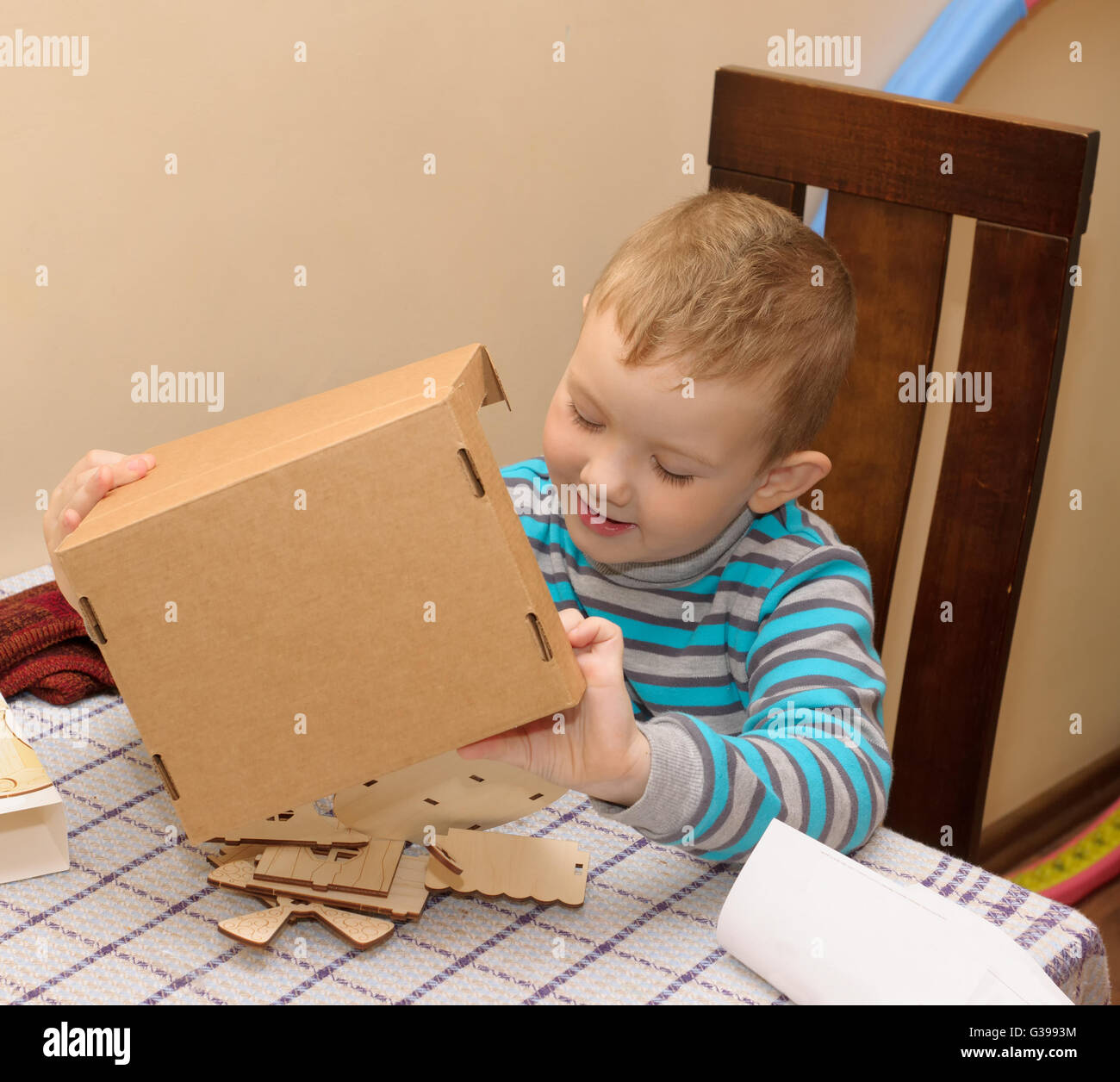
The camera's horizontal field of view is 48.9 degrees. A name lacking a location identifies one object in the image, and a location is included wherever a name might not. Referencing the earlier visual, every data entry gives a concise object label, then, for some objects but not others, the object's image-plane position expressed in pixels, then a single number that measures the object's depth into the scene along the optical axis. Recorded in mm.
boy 642
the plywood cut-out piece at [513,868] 637
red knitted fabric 798
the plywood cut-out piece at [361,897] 617
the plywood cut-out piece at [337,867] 625
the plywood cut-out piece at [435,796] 676
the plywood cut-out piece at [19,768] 649
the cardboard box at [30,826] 639
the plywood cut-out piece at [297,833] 656
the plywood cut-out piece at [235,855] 657
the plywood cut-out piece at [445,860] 641
